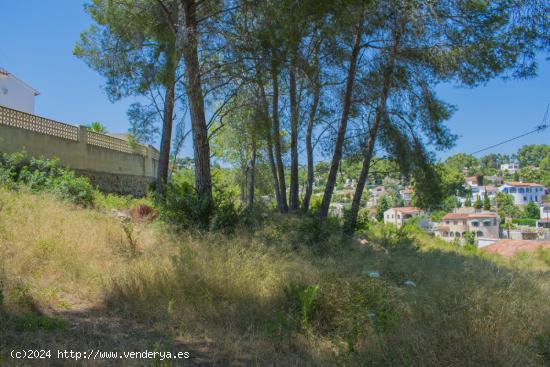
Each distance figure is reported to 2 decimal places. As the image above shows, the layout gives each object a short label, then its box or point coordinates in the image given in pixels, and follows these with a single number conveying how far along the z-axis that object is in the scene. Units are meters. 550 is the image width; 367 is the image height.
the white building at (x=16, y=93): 27.48
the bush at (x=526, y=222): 76.56
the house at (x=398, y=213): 61.69
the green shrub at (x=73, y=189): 10.16
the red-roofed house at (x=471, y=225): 60.56
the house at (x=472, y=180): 110.19
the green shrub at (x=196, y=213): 8.66
